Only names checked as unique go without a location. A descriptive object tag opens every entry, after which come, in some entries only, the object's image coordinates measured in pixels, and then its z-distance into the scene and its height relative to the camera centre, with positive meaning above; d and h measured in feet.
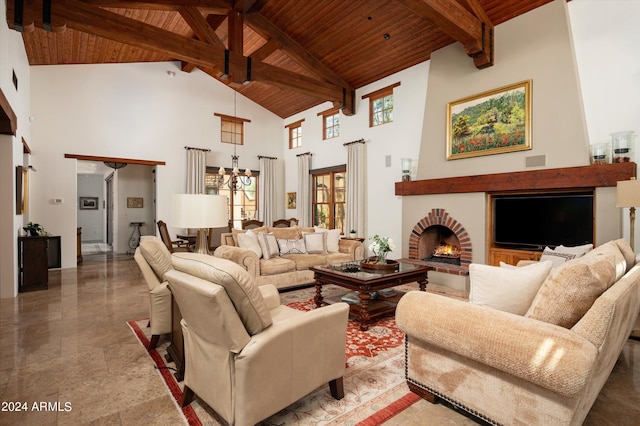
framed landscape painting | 15.29 +4.29
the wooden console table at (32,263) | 15.66 -2.50
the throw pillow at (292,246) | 16.97 -1.88
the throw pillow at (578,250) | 10.76 -1.37
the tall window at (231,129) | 27.87 +6.96
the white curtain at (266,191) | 29.50 +1.67
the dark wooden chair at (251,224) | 25.55 -1.10
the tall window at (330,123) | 25.89 +6.94
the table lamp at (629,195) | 10.64 +0.46
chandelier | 26.95 +2.91
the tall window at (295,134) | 29.76 +6.96
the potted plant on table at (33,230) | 16.71 -0.96
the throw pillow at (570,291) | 4.99 -1.27
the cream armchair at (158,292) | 8.81 -2.17
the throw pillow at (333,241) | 18.26 -1.71
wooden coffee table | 10.68 -2.51
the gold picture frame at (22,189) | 15.62 +1.12
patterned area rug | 6.08 -3.82
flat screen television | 14.06 -0.47
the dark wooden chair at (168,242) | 20.37 -1.95
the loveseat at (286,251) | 14.60 -2.04
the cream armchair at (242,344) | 5.04 -2.25
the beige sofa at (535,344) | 4.63 -2.08
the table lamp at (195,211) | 8.77 -0.02
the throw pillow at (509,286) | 5.91 -1.40
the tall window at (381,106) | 21.80 +7.05
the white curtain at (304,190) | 27.89 +1.73
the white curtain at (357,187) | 22.90 +1.58
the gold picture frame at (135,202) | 30.17 +0.78
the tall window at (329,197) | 25.58 +1.01
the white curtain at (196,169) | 25.59 +3.19
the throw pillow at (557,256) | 10.58 -1.54
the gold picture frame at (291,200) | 30.04 +0.92
